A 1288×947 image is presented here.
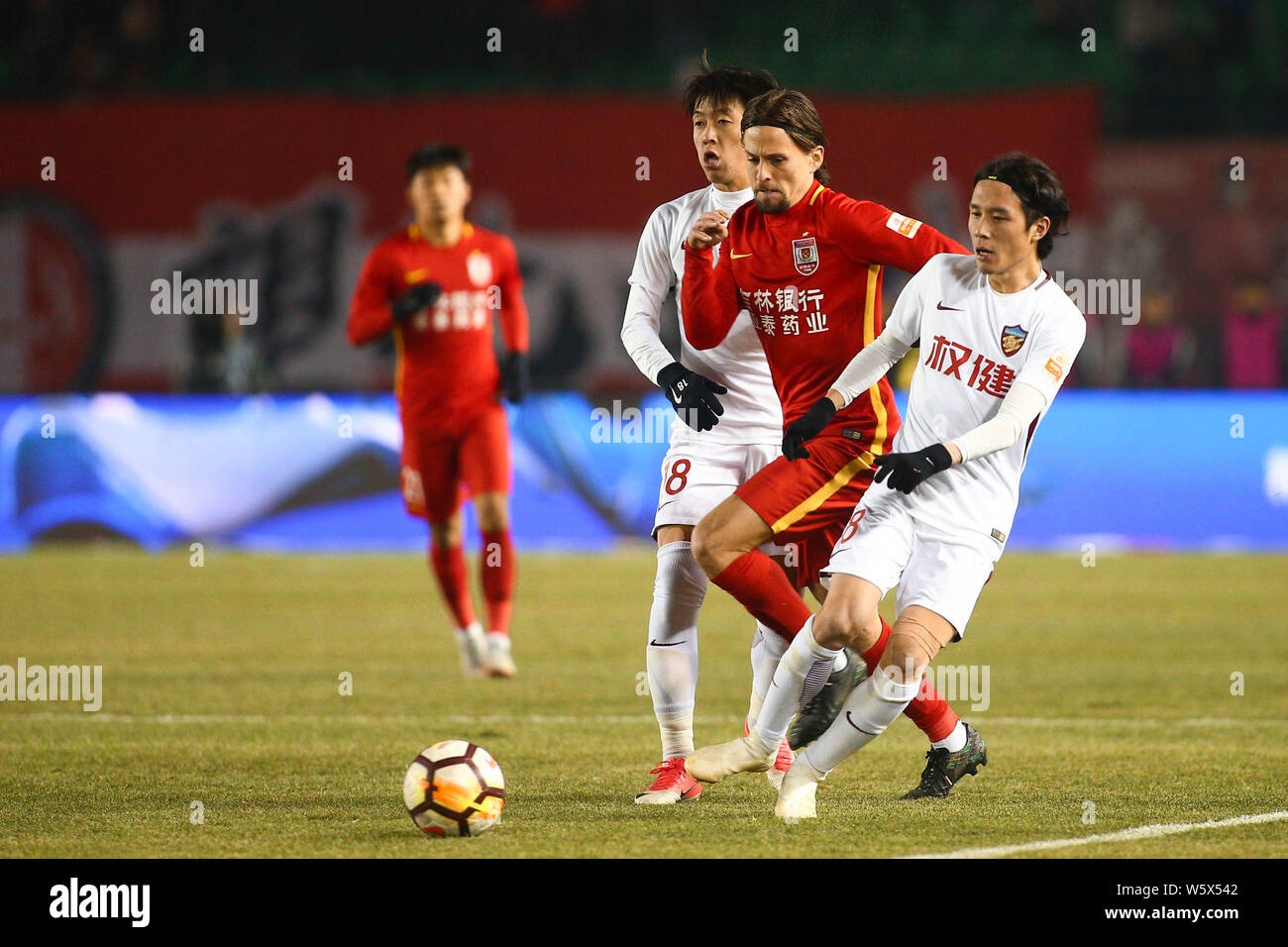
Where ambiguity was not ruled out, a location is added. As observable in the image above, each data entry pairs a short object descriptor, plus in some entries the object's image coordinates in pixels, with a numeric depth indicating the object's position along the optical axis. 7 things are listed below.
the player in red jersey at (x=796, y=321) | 11.04
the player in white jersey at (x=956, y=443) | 10.27
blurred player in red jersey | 18.25
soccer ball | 9.91
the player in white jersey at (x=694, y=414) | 11.63
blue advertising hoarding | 28.22
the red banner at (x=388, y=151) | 40.66
